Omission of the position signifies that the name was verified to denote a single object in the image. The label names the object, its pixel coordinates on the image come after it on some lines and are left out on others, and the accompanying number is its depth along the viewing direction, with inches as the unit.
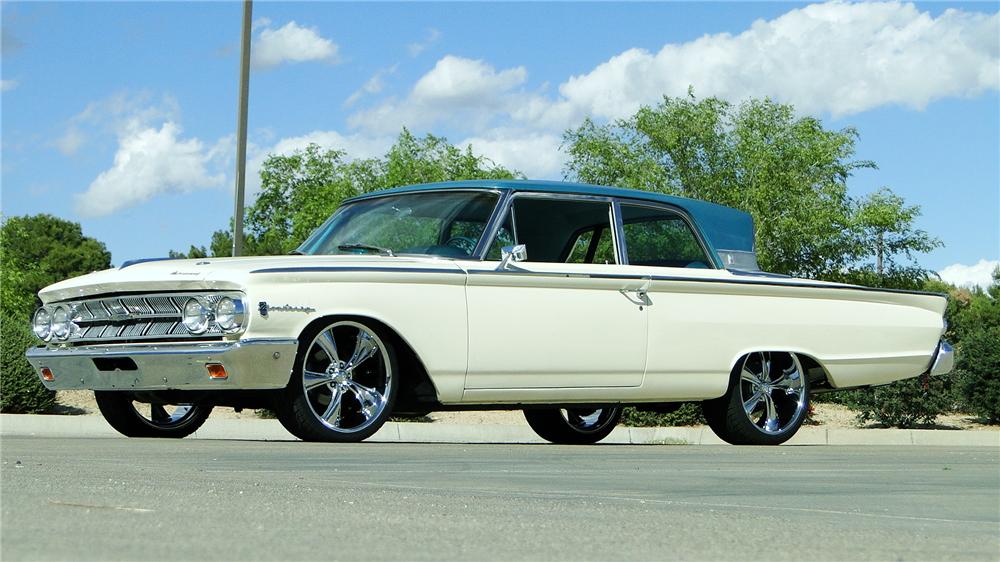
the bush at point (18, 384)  759.1
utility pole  705.6
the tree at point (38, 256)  2733.8
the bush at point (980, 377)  781.9
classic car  311.3
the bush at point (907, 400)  785.6
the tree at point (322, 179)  2593.5
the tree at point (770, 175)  1769.2
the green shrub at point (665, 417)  763.4
